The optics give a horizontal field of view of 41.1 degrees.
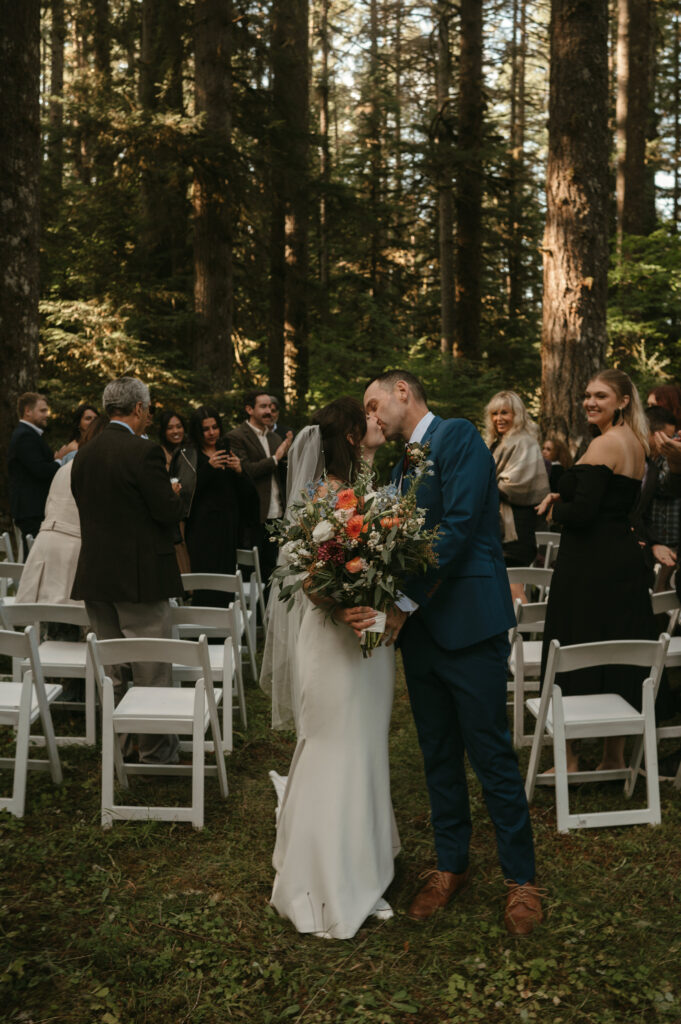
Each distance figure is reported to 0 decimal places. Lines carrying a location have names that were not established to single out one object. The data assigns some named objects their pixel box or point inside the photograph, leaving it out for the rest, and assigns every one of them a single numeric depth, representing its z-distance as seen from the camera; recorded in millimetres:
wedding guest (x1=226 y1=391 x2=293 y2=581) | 8461
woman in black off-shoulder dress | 4906
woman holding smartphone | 8141
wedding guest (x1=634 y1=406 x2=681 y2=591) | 6441
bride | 3668
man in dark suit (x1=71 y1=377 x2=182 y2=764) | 5133
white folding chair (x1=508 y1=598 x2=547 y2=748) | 5457
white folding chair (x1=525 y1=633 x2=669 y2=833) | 4426
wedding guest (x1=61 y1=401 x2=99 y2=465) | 8328
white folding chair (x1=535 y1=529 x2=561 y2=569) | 8461
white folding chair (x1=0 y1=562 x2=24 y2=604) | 6770
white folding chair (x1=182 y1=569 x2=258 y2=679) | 6500
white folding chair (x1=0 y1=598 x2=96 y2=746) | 5473
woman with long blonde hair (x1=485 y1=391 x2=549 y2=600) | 7227
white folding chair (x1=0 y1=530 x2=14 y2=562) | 8109
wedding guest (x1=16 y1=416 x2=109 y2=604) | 6309
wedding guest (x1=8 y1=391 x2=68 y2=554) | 8852
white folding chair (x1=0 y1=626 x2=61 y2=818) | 4629
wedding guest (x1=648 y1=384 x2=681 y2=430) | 6559
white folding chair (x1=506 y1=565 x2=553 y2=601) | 6471
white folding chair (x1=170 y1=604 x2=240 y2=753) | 5316
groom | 3572
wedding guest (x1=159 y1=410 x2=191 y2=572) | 8266
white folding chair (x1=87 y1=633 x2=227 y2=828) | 4504
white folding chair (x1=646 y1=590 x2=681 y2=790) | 5031
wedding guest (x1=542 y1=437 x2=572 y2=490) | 9164
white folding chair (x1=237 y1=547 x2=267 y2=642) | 7672
